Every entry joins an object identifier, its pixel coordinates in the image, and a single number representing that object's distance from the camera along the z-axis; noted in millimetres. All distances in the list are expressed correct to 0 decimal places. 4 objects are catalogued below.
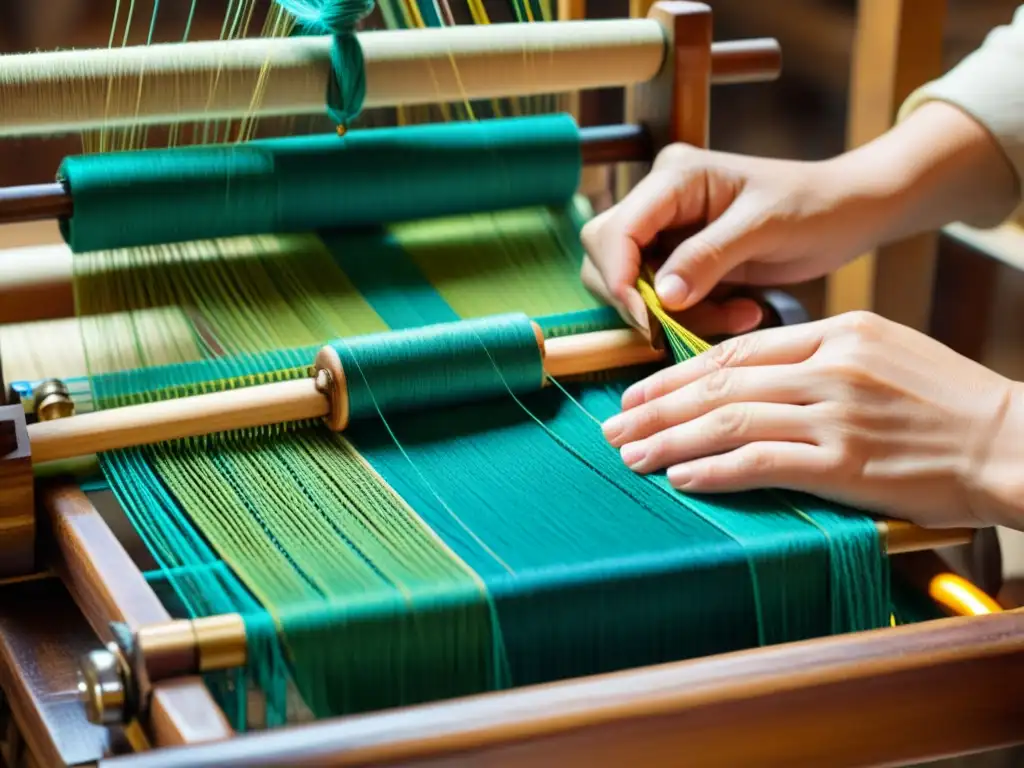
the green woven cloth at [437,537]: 961
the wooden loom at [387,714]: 892
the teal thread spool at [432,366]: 1081
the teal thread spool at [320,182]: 1140
